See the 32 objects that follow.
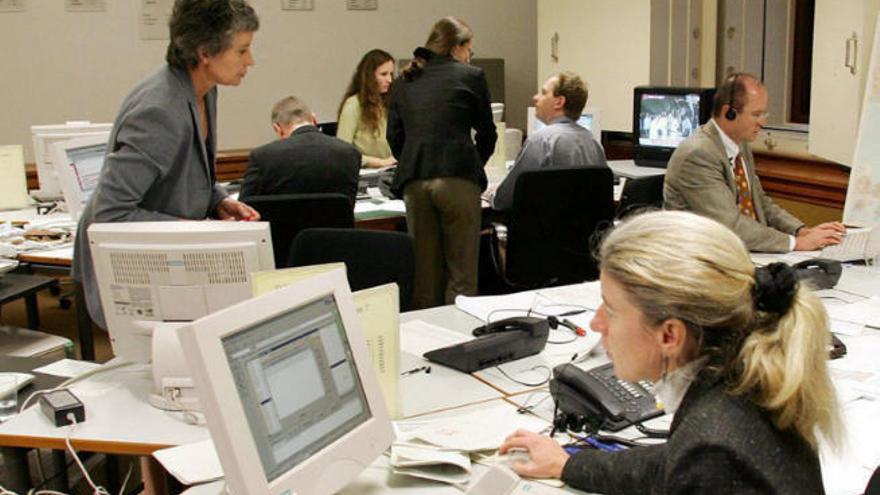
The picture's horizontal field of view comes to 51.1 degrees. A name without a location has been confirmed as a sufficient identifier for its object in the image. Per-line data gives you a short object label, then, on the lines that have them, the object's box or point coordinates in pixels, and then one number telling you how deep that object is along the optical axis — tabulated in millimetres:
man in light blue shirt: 4238
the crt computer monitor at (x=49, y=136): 4812
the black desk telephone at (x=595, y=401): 1987
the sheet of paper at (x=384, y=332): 2031
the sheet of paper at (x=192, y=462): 1779
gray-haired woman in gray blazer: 2447
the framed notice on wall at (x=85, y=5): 6285
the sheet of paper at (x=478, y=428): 1860
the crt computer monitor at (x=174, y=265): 2080
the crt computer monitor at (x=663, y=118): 5422
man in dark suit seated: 3945
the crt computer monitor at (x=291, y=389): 1373
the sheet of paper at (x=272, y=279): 1956
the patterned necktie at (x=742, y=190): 3551
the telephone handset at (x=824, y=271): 2920
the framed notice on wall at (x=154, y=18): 6453
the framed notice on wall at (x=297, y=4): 6785
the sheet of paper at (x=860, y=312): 2618
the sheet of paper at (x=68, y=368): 2531
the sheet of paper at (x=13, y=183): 4965
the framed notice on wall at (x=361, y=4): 6965
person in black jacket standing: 4266
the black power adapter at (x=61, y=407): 2102
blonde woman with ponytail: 1324
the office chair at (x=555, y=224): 3863
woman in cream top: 5762
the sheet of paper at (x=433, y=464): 1772
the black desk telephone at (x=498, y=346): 2379
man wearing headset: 3395
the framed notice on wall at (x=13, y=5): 6129
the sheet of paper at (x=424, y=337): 2551
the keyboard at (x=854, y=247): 3277
